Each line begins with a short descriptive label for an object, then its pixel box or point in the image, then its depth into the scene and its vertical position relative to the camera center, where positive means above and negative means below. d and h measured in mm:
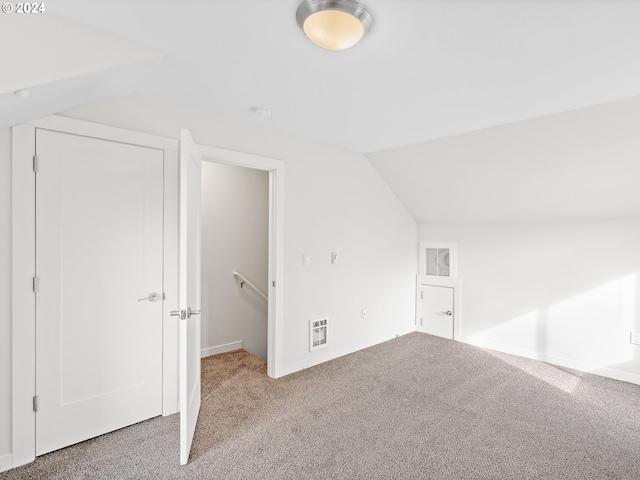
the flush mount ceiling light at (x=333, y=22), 1431 +963
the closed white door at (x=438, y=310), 4547 -987
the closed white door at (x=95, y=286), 2088 -348
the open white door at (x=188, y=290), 2027 -360
